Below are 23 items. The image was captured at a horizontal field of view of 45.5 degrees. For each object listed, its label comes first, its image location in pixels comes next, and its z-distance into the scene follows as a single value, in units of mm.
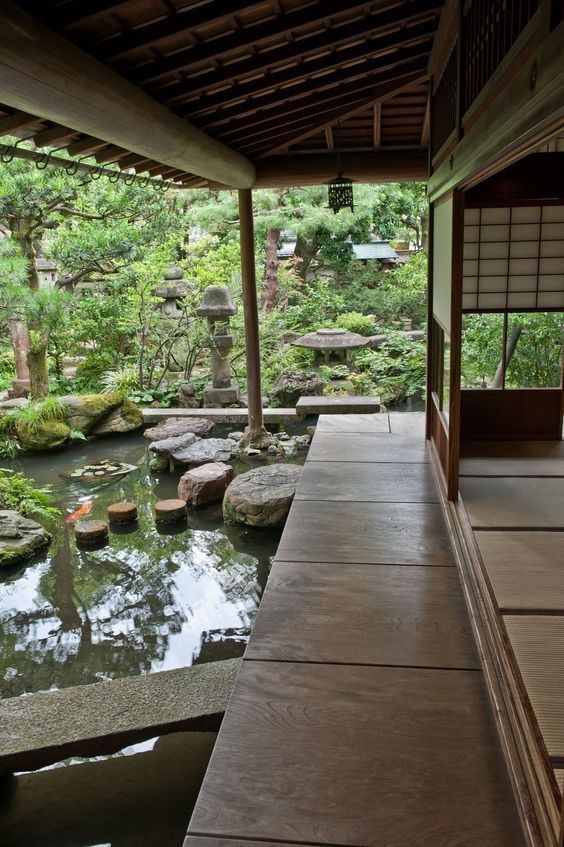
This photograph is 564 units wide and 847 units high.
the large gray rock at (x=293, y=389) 9875
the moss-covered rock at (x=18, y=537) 5309
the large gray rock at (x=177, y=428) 8281
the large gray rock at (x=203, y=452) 7418
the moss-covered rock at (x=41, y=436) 8234
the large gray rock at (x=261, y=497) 5816
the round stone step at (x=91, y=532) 5656
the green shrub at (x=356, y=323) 12516
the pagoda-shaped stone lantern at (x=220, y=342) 9430
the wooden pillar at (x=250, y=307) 7207
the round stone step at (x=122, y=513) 6043
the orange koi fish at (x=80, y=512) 6188
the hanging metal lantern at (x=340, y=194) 6016
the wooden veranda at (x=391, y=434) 1902
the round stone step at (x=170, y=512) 6055
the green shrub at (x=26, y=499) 6086
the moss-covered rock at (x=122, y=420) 8930
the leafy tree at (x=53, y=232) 7812
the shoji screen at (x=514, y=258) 4984
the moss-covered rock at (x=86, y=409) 8672
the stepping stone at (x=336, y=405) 8453
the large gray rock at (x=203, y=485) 6457
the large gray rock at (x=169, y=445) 7402
